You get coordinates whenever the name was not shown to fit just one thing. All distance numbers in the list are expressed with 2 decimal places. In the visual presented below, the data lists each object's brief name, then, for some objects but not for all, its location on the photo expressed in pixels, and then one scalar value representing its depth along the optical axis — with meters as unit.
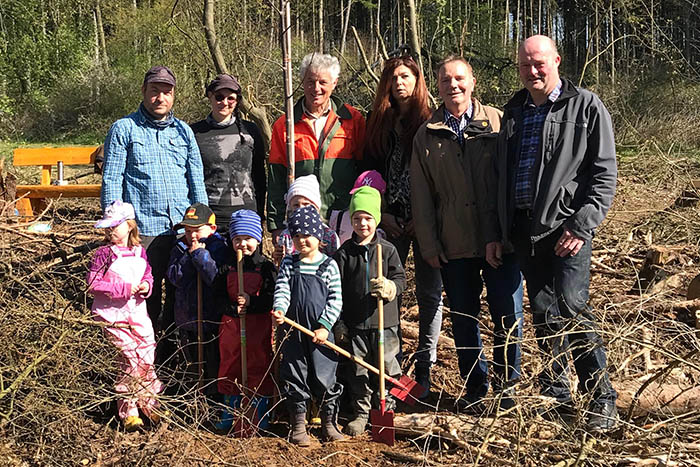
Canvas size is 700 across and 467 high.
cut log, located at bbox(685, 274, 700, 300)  5.61
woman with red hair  4.32
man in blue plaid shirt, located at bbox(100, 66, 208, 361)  4.42
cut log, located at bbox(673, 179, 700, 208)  7.32
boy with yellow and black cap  4.22
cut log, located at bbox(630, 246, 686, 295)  6.11
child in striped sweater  3.94
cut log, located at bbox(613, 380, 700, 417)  3.88
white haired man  4.41
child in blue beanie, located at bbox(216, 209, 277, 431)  4.19
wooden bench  8.47
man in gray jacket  3.57
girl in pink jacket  4.06
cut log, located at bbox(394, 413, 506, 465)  3.55
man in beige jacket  4.05
